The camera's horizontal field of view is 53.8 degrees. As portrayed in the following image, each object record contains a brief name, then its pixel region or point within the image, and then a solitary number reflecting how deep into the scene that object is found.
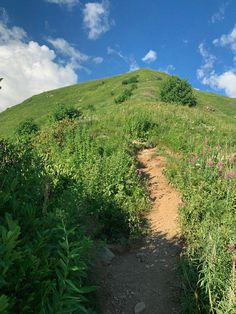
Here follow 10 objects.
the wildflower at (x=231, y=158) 6.04
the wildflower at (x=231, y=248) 3.45
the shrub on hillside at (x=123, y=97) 21.72
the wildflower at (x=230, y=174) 5.13
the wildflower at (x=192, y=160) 6.07
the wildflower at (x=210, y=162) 5.54
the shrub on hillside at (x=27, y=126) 15.52
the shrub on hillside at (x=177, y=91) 20.13
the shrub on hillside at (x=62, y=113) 15.51
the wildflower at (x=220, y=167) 5.43
